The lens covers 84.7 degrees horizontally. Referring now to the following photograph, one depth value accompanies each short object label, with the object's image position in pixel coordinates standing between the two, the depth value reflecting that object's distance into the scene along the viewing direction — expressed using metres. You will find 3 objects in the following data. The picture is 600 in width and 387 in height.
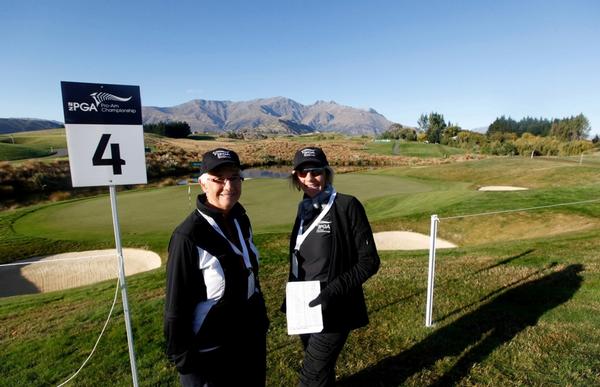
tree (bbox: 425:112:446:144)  110.50
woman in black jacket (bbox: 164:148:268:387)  2.27
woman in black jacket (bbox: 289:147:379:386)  2.86
